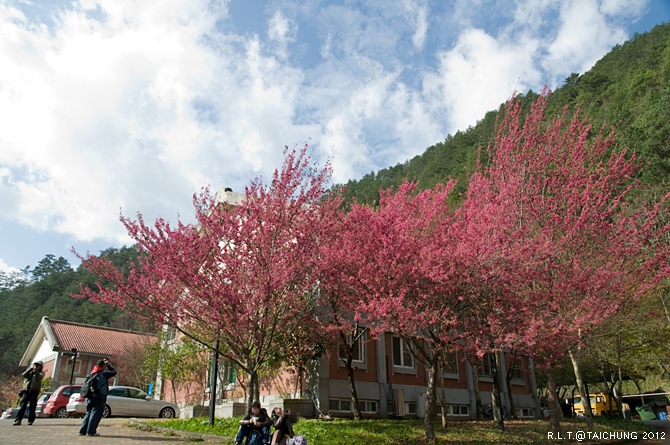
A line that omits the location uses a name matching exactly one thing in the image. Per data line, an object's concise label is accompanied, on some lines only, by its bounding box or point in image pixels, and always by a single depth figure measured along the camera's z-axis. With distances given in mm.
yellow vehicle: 37688
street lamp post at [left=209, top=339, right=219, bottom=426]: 13852
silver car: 18953
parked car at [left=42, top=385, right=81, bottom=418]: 19938
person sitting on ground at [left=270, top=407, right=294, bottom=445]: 9750
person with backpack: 10742
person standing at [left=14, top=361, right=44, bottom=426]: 13164
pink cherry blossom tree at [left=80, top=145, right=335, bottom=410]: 11969
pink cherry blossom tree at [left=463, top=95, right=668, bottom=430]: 13422
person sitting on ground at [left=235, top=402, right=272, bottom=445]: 10016
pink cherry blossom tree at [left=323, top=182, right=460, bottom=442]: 12438
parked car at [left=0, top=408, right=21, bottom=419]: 23644
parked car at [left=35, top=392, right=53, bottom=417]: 21091
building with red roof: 37875
